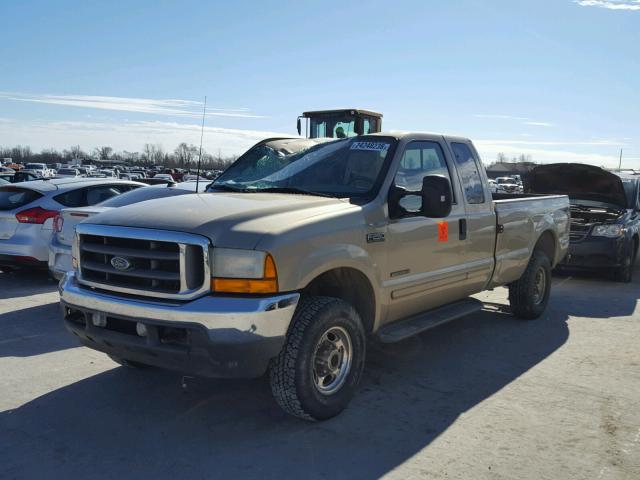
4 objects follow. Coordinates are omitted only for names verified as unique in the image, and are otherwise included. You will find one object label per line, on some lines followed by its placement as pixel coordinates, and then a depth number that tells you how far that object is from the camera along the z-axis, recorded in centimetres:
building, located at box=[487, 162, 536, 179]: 11812
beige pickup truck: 357
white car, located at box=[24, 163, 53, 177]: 4668
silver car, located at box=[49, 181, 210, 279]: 726
